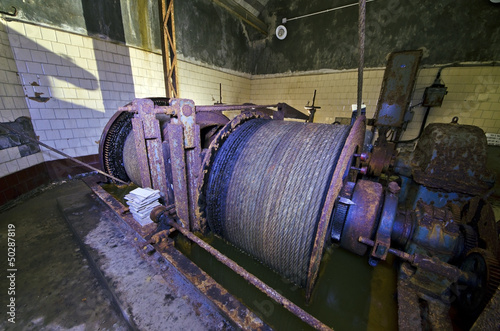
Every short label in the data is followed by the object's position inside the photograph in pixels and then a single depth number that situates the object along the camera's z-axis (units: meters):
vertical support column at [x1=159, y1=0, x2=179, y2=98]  5.06
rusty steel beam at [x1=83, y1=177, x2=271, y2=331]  1.24
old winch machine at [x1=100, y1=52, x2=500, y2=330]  1.41
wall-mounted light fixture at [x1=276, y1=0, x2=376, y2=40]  7.59
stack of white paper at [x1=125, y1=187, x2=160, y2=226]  1.91
